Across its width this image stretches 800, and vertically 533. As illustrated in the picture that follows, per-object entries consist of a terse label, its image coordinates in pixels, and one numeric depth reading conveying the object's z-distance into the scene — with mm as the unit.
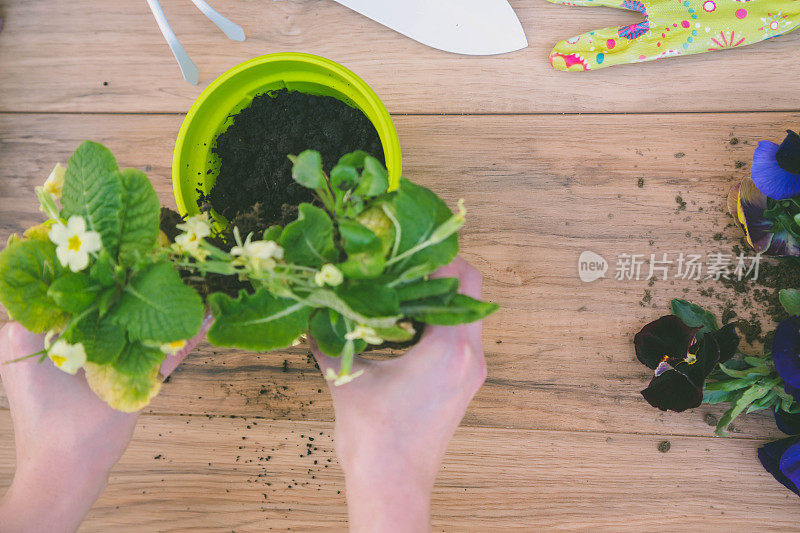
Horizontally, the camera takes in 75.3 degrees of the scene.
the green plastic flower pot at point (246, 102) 476
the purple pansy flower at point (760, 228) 557
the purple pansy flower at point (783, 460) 519
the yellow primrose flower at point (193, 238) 337
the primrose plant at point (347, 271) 326
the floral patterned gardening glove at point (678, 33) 586
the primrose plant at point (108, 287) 331
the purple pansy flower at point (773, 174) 514
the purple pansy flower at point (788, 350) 484
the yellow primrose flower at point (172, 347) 336
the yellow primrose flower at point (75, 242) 317
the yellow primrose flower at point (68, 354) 315
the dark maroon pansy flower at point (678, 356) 533
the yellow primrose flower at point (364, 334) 309
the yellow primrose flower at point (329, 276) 318
